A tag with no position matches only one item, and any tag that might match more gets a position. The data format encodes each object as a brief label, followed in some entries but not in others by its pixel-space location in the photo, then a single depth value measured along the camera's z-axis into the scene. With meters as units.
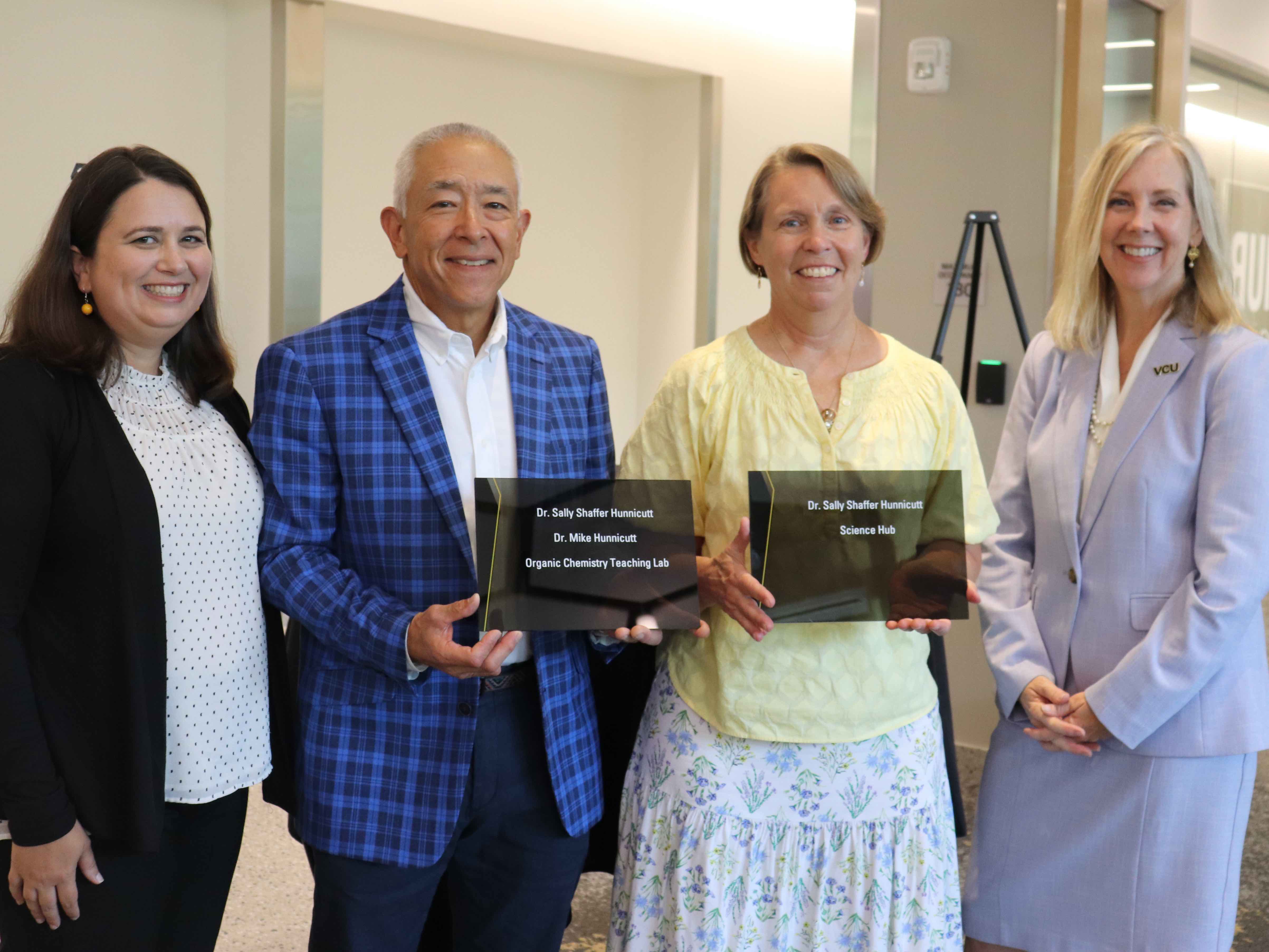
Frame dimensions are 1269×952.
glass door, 5.00
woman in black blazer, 1.67
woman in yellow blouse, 1.93
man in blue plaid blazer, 1.85
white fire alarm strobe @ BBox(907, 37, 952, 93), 4.15
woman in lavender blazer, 2.02
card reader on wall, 4.19
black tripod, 3.88
